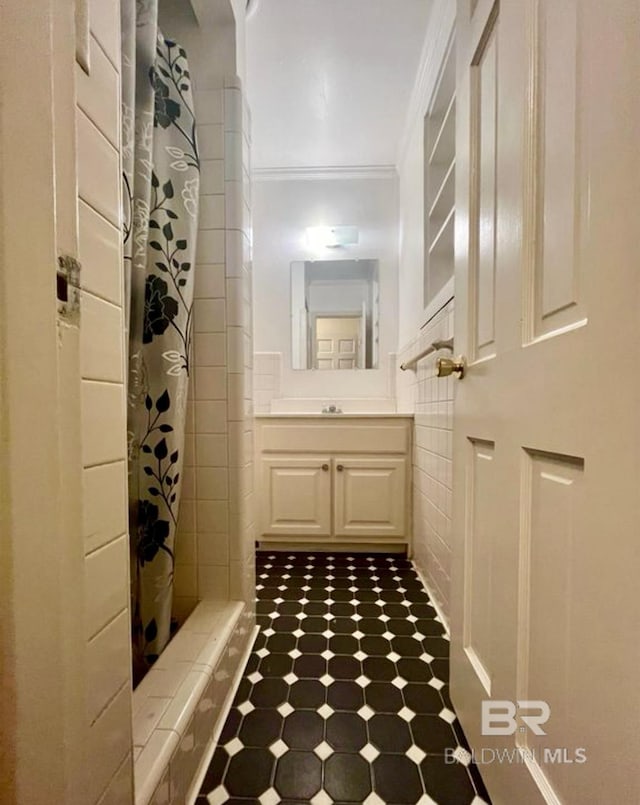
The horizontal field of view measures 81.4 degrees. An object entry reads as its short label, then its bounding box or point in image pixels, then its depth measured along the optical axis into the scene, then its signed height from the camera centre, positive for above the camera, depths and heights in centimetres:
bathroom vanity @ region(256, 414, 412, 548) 197 -44
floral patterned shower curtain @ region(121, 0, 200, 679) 103 +11
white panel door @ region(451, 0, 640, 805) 40 +1
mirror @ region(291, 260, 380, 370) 243 +54
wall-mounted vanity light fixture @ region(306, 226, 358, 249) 239 +104
